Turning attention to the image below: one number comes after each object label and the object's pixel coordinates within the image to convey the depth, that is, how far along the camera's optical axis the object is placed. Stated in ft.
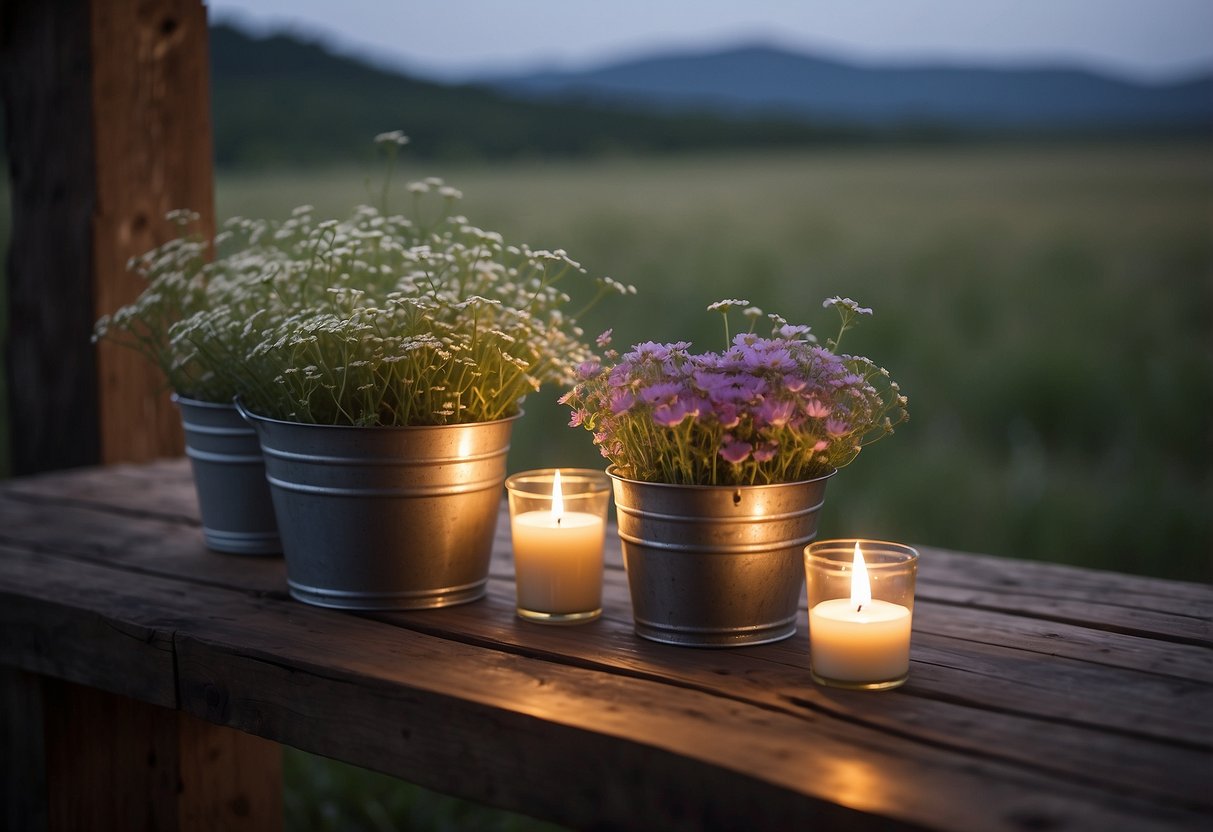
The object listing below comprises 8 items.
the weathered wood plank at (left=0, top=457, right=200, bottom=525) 6.10
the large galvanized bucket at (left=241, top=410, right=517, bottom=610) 4.02
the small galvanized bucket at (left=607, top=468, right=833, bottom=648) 3.59
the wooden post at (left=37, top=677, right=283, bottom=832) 5.00
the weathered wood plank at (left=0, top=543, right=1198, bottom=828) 2.67
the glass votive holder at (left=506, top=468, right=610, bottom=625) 4.02
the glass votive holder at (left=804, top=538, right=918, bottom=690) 3.36
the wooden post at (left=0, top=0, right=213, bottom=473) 7.01
